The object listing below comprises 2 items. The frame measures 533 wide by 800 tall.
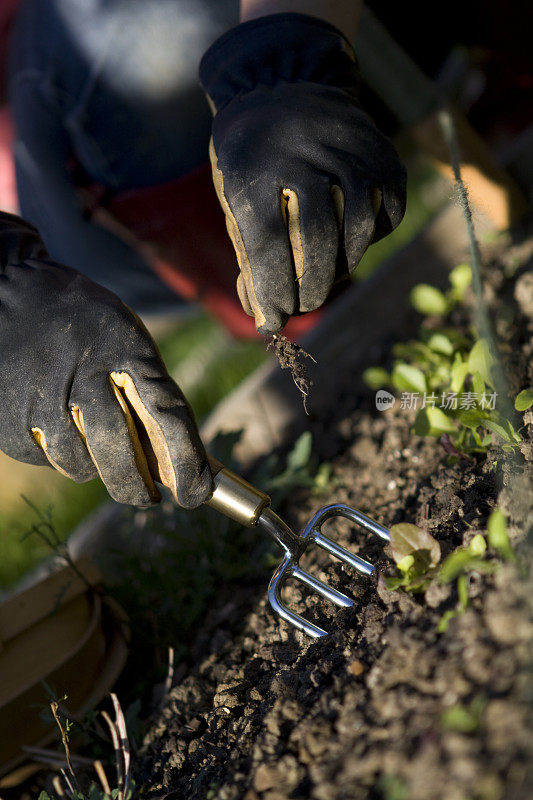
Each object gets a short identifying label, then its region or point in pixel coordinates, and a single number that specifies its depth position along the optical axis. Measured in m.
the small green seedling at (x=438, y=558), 0.77
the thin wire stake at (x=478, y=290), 0.82
